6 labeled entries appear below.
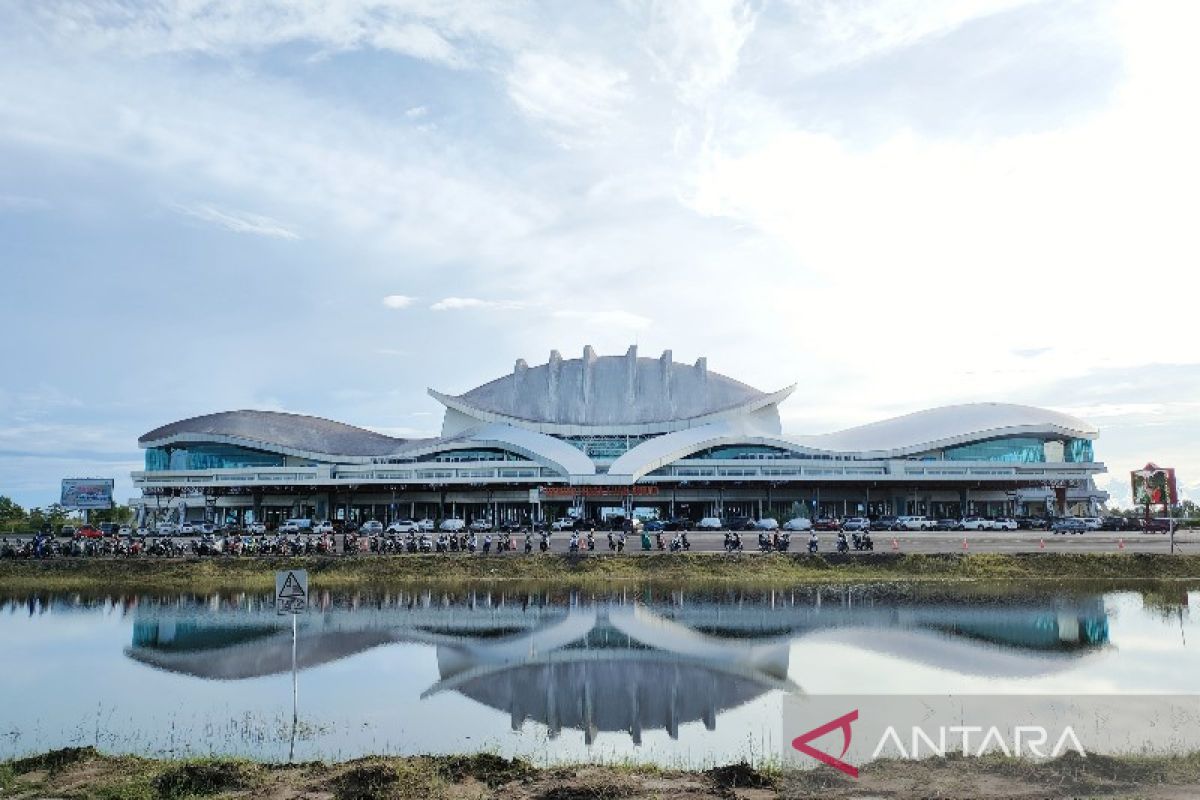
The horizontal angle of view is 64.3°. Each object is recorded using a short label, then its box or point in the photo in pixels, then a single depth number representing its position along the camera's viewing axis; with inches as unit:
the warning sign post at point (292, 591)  654.5
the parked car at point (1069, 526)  2146.0
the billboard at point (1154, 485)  1988.1
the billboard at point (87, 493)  3373.5
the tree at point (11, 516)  3221.0
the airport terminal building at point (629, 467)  2856.8
